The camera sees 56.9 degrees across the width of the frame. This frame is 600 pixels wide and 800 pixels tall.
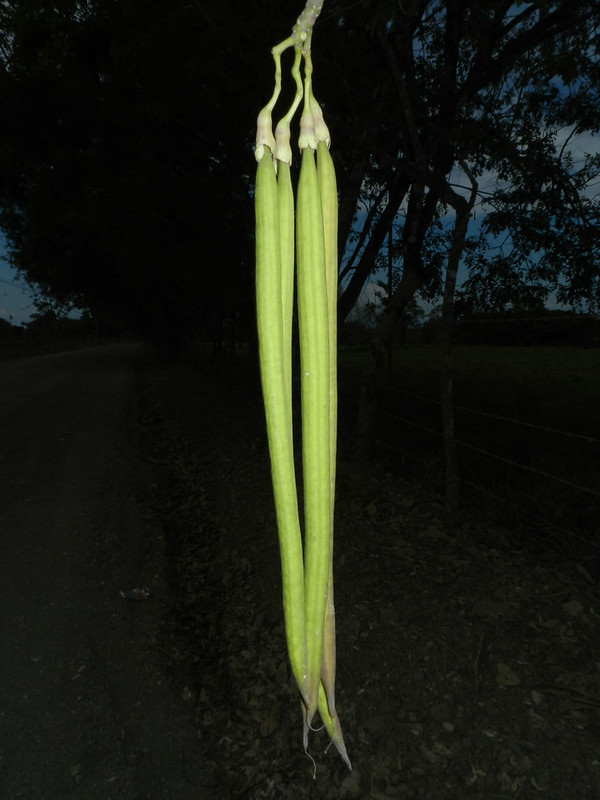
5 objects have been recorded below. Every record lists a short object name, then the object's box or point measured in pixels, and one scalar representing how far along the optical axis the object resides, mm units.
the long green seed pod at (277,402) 480
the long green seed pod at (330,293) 524
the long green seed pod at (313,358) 494
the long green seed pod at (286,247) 495
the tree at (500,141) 4992
